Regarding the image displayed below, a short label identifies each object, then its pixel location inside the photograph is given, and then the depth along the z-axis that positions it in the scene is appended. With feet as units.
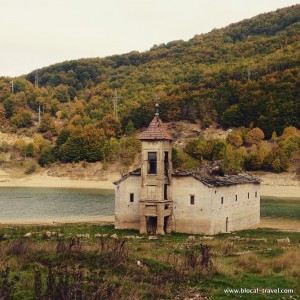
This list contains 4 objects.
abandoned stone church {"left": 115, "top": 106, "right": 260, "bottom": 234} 138.41
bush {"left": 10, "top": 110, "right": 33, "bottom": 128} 545.77
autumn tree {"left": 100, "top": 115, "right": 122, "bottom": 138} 472.81
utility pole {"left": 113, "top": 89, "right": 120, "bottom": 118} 559.47
